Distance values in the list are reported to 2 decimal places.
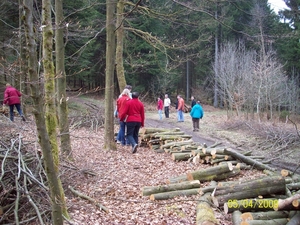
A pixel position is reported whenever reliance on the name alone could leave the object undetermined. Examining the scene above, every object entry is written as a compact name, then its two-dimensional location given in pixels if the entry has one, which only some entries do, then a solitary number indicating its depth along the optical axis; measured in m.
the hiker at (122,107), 10.38
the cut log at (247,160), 8.73
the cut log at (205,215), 5.03
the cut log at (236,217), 5.20
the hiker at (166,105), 23.64
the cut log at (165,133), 11.76
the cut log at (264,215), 5.23
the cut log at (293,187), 6.87
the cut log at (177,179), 7.16
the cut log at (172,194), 6.29
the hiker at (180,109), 21.03
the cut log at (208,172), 7.25
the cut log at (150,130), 12.07
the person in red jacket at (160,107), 23.36
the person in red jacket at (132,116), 10.29
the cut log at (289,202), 4.82
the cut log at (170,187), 6.47
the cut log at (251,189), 5.99
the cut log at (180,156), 9.62
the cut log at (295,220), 5.00
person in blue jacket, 16.69
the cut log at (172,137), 11.52
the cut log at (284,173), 7.41
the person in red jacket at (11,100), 13.36
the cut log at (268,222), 4.95
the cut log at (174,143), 10.75
